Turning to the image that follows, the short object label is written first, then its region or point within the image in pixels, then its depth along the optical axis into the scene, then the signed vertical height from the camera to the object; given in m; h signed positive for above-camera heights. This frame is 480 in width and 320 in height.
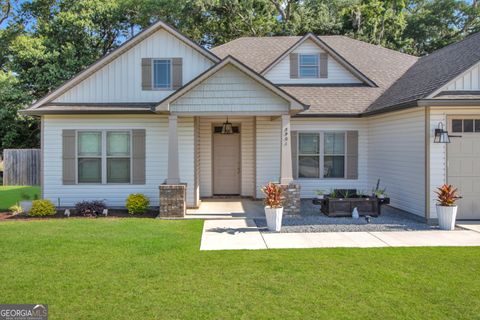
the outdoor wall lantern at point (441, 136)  9.62 +0.56
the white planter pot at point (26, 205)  11.70 -1.34
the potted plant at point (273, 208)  9.17 -1.10
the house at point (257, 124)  10.05 +1.04
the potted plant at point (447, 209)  9.23 -1.11
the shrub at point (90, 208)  11.22 -1.37
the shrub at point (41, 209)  11.21 -1.39
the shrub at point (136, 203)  11.42 -1.26
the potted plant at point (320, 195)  11.57 -1.02
